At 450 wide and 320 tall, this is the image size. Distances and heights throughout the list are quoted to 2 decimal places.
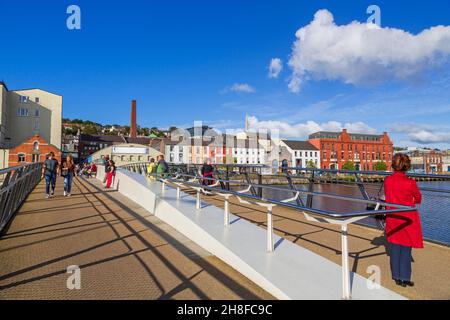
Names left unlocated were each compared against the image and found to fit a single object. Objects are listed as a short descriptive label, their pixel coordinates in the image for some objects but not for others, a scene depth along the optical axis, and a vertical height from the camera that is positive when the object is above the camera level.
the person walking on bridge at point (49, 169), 10.86 -0.18
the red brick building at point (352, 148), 87.38 +5.00
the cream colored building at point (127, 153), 69.12 +2.80
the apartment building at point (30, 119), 53.50 +8.26
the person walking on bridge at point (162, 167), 11.82 -0.08
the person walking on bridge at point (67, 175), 11.50 -0.39
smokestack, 88.12 +12.55
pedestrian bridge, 3.30 -1.29
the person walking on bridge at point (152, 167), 13.37 -0.09
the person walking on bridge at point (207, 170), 12.01 -0.19
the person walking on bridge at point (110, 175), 15.30 -0.50
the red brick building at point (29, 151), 52.22 +2.23
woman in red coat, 3.53 -0.66
